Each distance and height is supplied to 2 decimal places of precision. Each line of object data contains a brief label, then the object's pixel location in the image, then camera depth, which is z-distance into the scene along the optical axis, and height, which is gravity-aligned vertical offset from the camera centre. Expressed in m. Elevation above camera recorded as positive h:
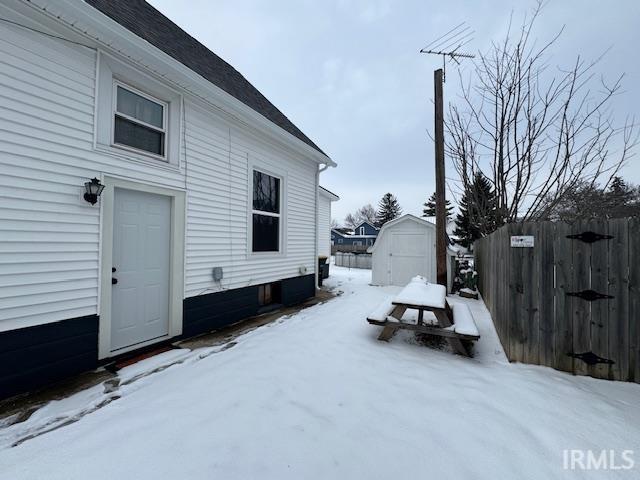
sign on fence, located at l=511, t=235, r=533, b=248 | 3.07 +0.09
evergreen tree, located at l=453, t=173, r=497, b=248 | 5.92 +1.04
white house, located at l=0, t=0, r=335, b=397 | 2.55 +0.71
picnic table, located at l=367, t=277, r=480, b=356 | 3.34 -1.04
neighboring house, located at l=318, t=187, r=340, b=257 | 14.13 +1.50
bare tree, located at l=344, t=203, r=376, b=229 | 64.72 +8.00
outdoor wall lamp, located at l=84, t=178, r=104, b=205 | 2.92 +0.59
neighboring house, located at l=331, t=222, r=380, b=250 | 35.44 +1.28
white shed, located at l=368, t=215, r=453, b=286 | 8.71 -0.18
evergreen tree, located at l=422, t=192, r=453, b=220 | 33.72 +5.20
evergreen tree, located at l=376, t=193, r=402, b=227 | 42.91 +6.64
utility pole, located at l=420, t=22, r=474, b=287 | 6.13 +3.17
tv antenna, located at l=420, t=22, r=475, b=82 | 5.96 +4.96
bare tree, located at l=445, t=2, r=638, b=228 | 4.60 +2.37
